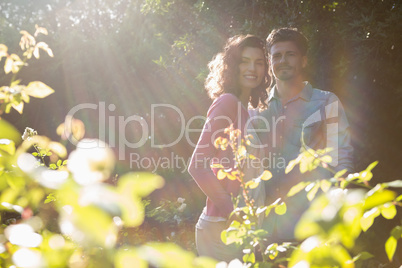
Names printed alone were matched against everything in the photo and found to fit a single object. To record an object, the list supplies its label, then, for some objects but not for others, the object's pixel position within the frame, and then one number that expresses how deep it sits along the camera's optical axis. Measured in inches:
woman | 106.6
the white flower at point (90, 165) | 22.7
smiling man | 120.6
